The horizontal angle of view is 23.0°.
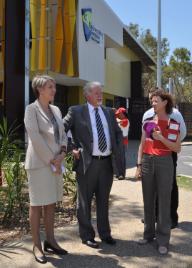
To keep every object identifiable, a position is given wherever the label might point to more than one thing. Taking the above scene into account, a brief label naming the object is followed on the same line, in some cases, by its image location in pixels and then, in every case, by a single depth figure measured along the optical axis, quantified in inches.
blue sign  744.3
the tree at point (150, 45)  2204.7
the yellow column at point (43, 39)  631.8
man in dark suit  213.9
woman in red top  209.8
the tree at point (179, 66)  2180.1
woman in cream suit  191.2
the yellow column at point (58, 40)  653.9
